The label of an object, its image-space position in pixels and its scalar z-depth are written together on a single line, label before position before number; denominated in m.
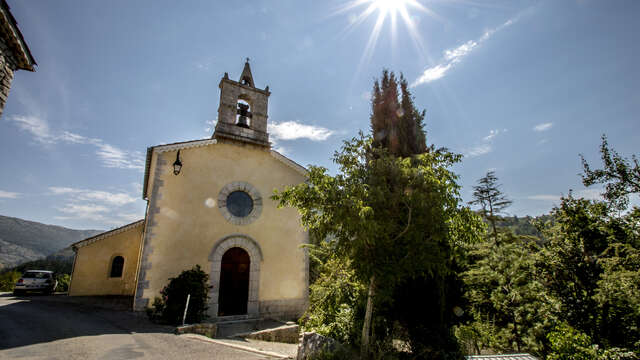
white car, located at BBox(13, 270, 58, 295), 13.29
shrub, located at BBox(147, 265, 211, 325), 8.10
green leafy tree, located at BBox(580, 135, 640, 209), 8.29
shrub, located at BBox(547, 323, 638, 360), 4.07
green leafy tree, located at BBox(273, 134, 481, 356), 5.03
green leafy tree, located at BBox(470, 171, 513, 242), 20.58
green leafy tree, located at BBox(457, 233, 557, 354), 5.61
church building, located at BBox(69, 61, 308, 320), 9.23
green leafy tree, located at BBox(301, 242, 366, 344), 6.23
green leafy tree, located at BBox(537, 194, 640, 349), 4.53
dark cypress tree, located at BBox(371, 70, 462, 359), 6.15
